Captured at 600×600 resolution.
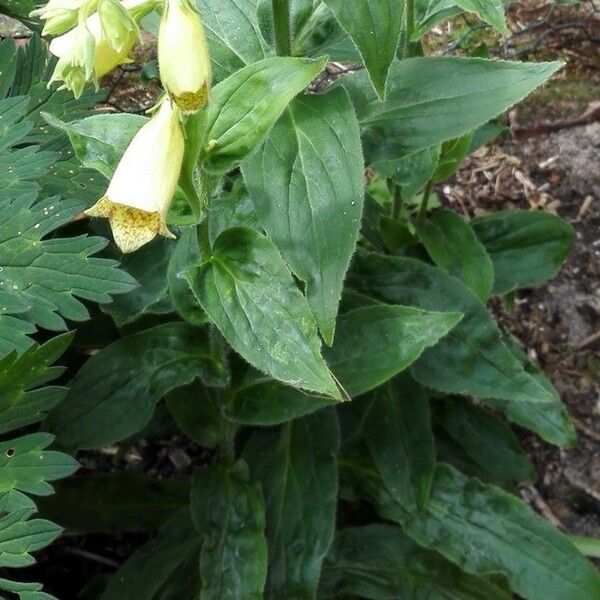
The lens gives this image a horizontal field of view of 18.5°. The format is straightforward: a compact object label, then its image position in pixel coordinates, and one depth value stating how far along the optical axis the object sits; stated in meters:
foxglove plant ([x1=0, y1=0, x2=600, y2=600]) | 0.58
